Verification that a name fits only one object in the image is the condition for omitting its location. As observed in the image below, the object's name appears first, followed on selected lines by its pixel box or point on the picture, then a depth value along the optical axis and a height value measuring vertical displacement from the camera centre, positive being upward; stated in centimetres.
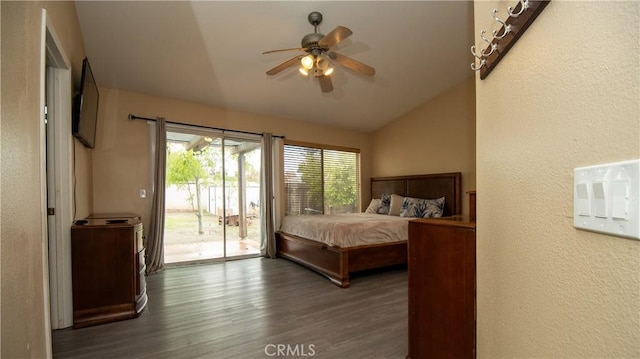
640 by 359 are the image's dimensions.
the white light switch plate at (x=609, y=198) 45 -4
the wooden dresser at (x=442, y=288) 141 -60
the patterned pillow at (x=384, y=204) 532 -49
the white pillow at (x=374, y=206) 552 -55
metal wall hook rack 71 +42
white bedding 347 -67
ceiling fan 239 +115
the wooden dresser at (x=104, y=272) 239 -78
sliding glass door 434 -26
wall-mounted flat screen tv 249 +68
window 526 -1
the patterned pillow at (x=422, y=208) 456 -50
